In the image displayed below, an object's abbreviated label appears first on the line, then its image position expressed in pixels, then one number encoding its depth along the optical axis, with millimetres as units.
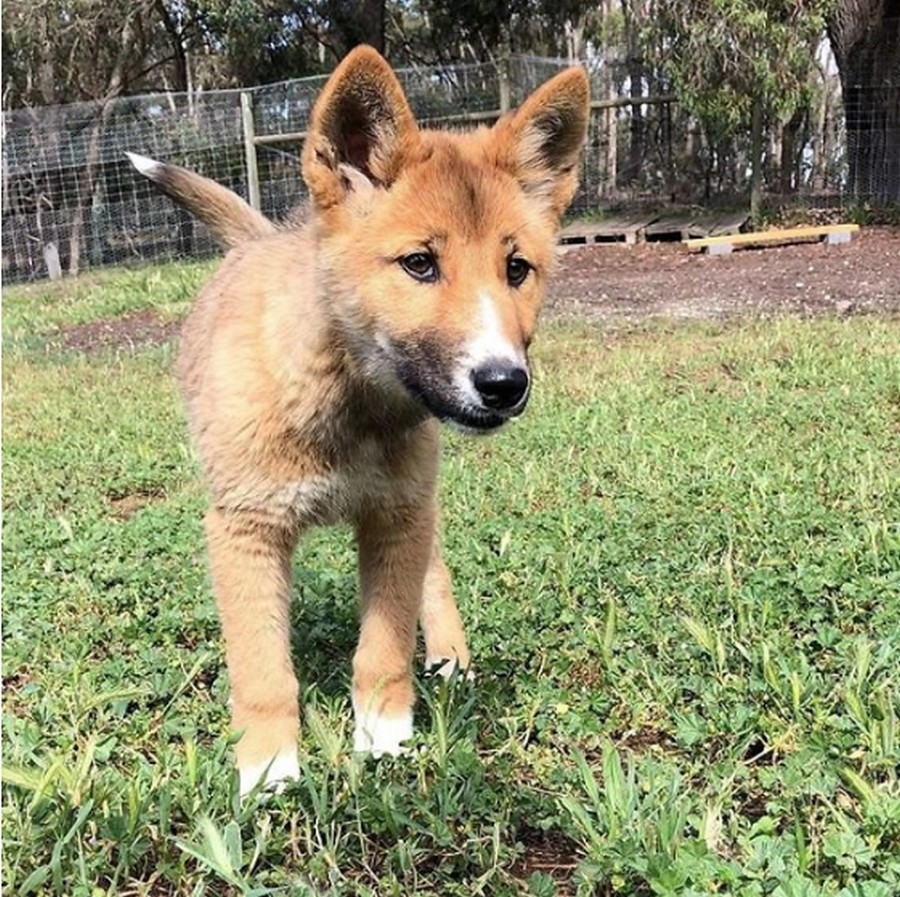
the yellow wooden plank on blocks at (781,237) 14156
